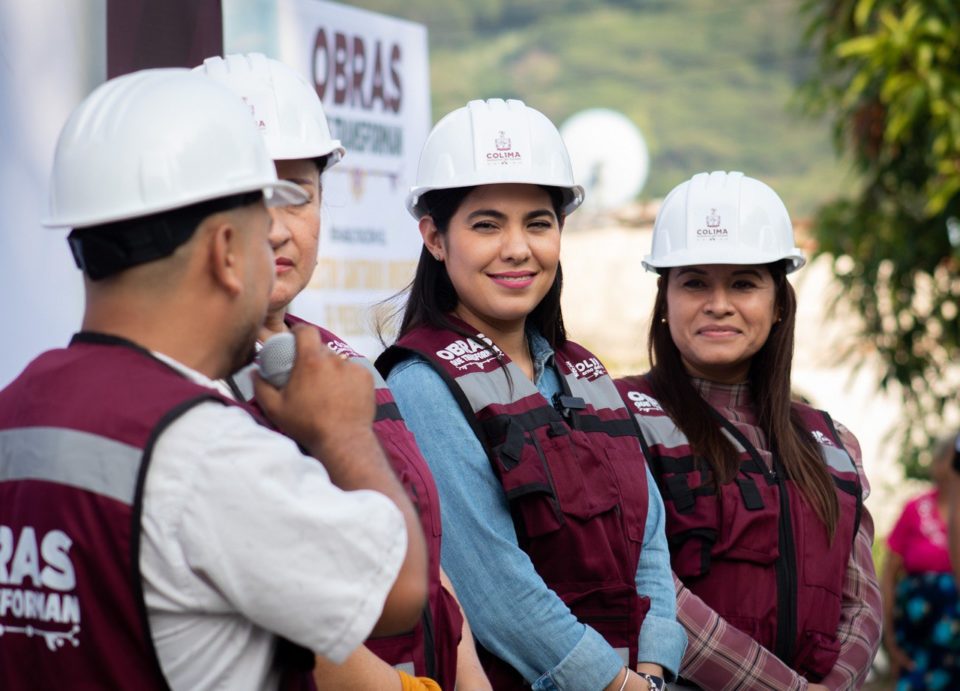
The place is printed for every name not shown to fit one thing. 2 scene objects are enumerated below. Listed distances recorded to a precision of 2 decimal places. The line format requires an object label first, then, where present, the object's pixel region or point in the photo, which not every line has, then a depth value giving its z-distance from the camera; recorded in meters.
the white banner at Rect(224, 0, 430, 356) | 5.43
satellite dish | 39.06
